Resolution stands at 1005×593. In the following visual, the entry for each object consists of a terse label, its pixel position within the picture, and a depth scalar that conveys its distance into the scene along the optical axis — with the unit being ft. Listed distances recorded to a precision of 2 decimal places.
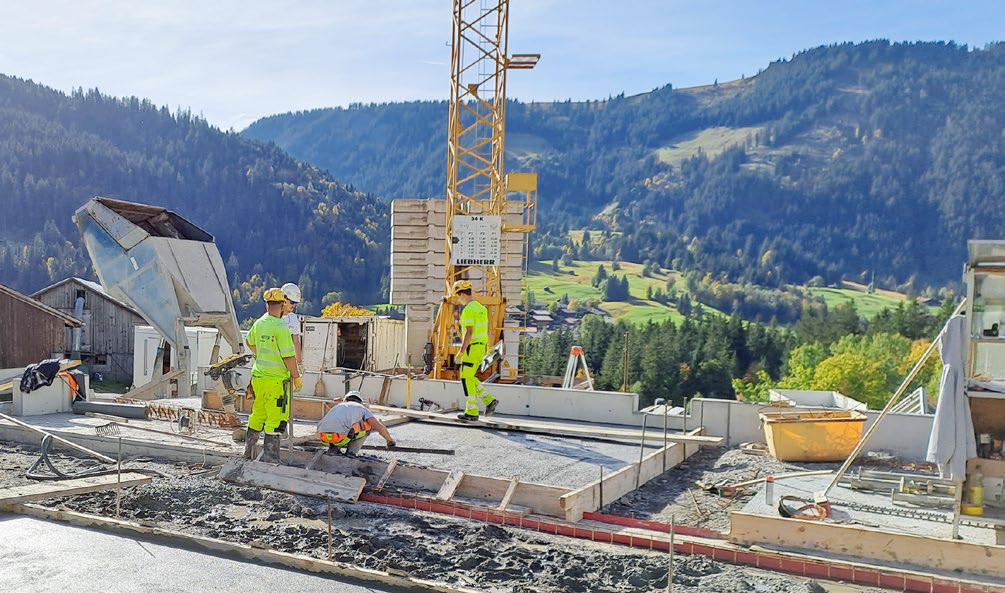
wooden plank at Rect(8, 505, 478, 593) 21.49
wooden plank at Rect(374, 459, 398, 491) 31.22
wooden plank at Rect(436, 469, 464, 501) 30.12
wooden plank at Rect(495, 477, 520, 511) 28.96
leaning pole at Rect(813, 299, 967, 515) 26.49
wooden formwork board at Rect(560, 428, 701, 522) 28.58
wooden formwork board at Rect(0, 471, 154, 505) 27.43
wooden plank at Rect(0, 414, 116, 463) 34.08
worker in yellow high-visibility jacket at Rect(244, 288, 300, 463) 32.50
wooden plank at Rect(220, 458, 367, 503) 30.17
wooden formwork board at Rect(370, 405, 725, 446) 39.07
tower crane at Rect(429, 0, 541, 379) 75.87
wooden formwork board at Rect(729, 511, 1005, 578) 23.61
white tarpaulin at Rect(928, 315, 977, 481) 25.46
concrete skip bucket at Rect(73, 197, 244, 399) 51.85
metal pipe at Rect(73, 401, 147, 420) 45.29
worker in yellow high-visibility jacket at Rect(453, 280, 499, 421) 42.39
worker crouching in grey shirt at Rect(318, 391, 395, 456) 33.42
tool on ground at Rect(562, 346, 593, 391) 55.25
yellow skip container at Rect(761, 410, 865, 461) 37.32
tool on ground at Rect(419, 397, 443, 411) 50.94
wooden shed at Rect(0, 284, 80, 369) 99.50
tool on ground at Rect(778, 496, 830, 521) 27.14
